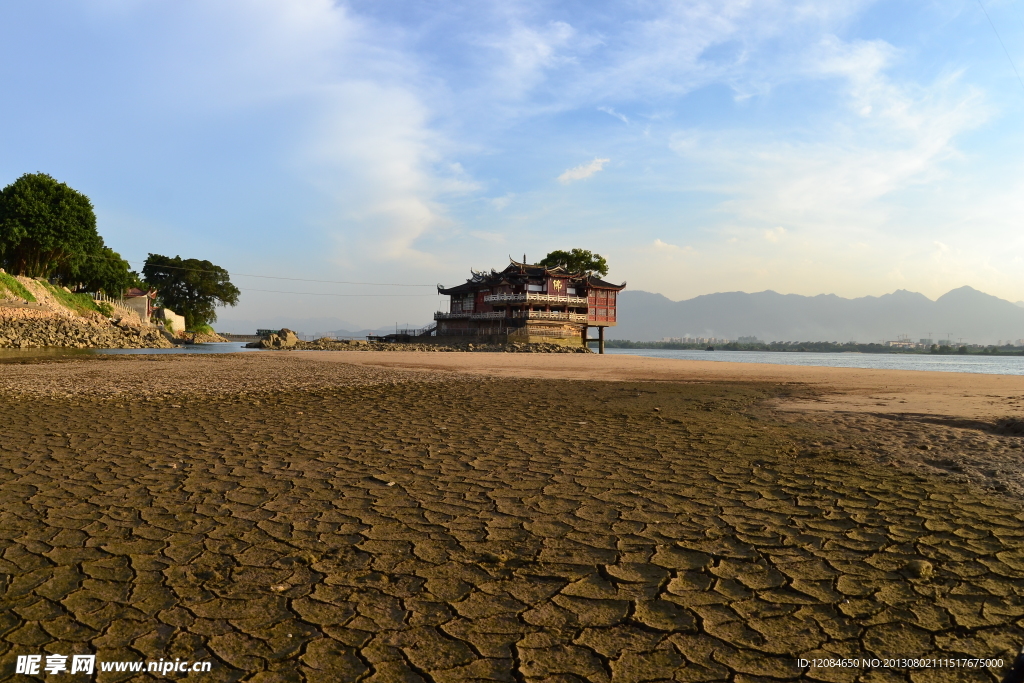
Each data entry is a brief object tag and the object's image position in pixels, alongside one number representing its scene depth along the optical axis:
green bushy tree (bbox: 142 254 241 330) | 77.25
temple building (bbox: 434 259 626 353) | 64.50
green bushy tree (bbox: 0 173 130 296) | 45.41
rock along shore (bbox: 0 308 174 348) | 34.97
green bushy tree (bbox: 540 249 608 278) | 74.50
